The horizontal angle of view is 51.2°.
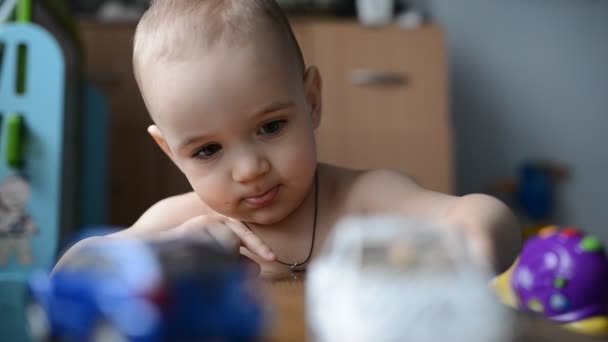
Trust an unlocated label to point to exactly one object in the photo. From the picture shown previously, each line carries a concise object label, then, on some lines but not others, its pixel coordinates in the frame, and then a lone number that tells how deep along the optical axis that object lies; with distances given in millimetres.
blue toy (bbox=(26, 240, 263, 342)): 201
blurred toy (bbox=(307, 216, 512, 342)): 217
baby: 599
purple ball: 737
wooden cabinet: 2002
